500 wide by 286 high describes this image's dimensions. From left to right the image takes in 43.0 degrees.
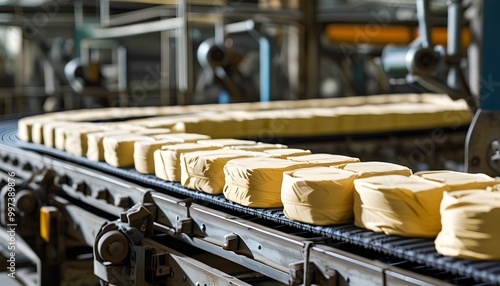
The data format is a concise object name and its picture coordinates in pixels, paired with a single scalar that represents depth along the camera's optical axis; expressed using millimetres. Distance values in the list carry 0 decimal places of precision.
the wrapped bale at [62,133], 2701
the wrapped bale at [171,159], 1898
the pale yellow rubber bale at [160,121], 2959
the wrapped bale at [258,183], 1546
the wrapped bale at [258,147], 1984
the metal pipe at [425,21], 2996
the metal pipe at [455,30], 2986
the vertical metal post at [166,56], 6613
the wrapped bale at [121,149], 2205
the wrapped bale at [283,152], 1800
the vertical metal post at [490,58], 2203
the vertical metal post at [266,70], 5219
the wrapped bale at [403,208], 1229
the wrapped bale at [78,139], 2525
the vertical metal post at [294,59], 5699
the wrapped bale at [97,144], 2373
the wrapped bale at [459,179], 1290
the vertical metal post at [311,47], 5719
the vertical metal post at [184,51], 4293
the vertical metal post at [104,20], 6706
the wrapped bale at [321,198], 1376
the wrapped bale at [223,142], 2062
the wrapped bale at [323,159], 1662
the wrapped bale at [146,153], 2066
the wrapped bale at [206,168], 1719
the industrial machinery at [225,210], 1309
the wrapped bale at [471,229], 1090
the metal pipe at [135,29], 5344
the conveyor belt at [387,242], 1062
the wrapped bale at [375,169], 1464
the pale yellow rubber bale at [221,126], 3186
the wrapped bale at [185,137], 2215
